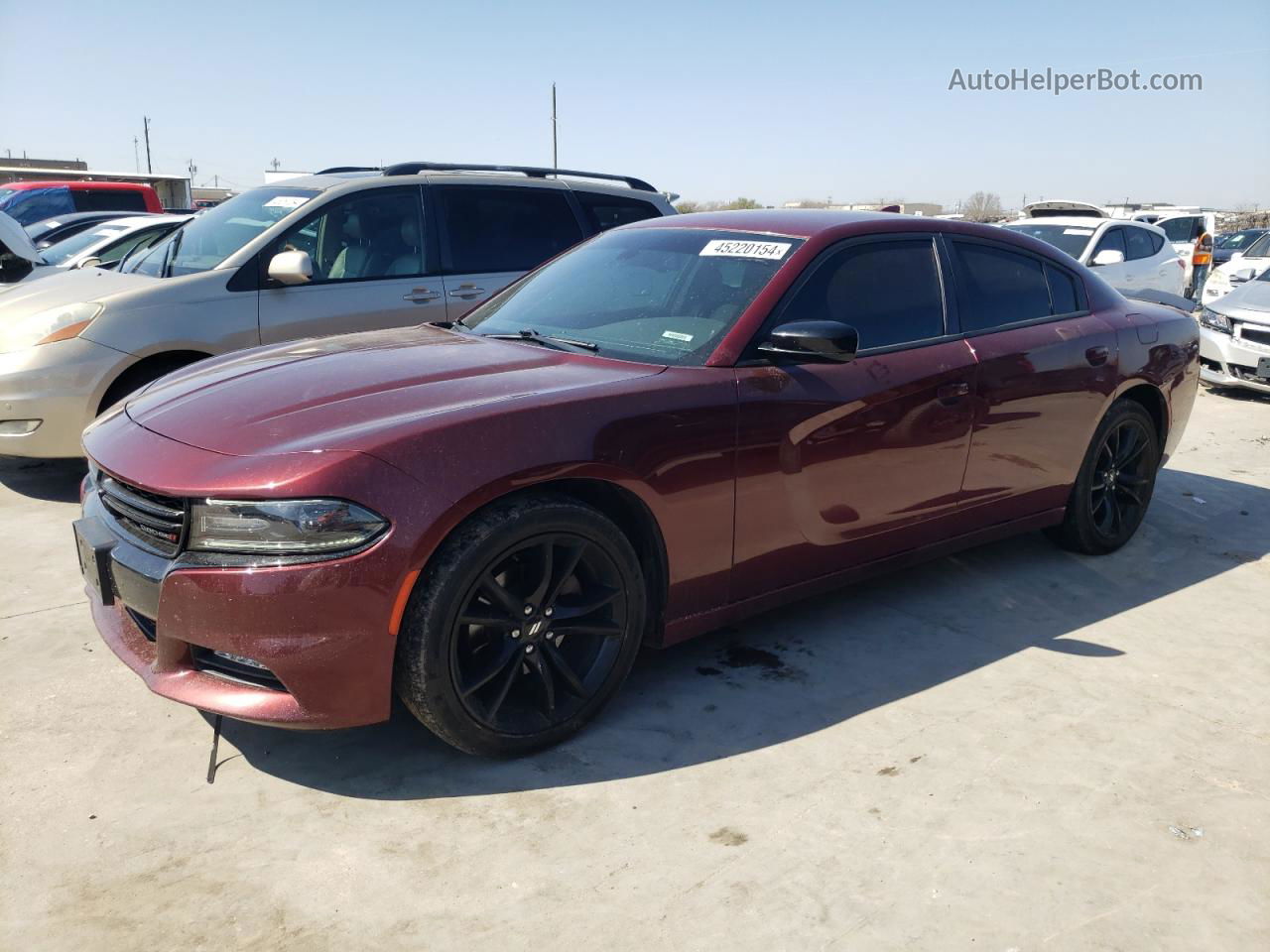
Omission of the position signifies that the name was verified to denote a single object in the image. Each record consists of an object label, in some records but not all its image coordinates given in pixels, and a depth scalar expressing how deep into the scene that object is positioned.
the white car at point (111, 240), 10.67
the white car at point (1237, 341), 9.33
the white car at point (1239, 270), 12.62
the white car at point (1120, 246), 11.34
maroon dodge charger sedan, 2.64
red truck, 18.09
